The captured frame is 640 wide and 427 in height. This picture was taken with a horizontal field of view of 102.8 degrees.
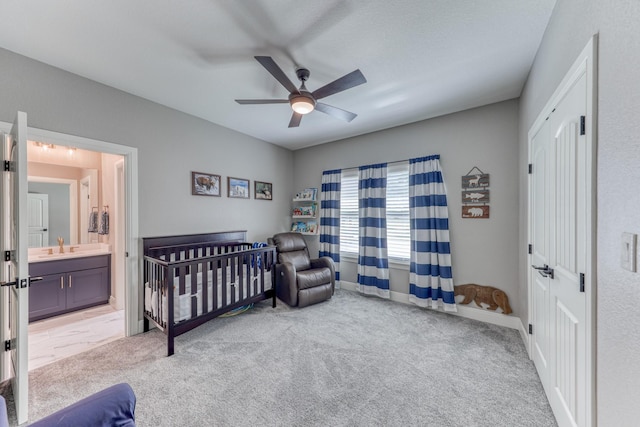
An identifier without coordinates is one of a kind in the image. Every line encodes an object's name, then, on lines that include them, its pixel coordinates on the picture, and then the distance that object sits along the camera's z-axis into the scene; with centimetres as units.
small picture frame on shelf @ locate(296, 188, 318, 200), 466
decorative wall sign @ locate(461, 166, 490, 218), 307
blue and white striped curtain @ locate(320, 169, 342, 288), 436
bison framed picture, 340
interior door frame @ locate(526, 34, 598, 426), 111
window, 374
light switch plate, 84
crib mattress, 251
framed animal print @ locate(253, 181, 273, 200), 430
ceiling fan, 185
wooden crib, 249
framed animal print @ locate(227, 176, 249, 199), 387
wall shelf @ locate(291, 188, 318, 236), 466
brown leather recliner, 347
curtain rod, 369
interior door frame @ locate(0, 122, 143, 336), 278
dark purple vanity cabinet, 314
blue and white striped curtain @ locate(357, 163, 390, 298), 384
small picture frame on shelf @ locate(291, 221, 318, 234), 463
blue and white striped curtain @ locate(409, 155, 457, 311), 328
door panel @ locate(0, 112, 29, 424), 159
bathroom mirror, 365
